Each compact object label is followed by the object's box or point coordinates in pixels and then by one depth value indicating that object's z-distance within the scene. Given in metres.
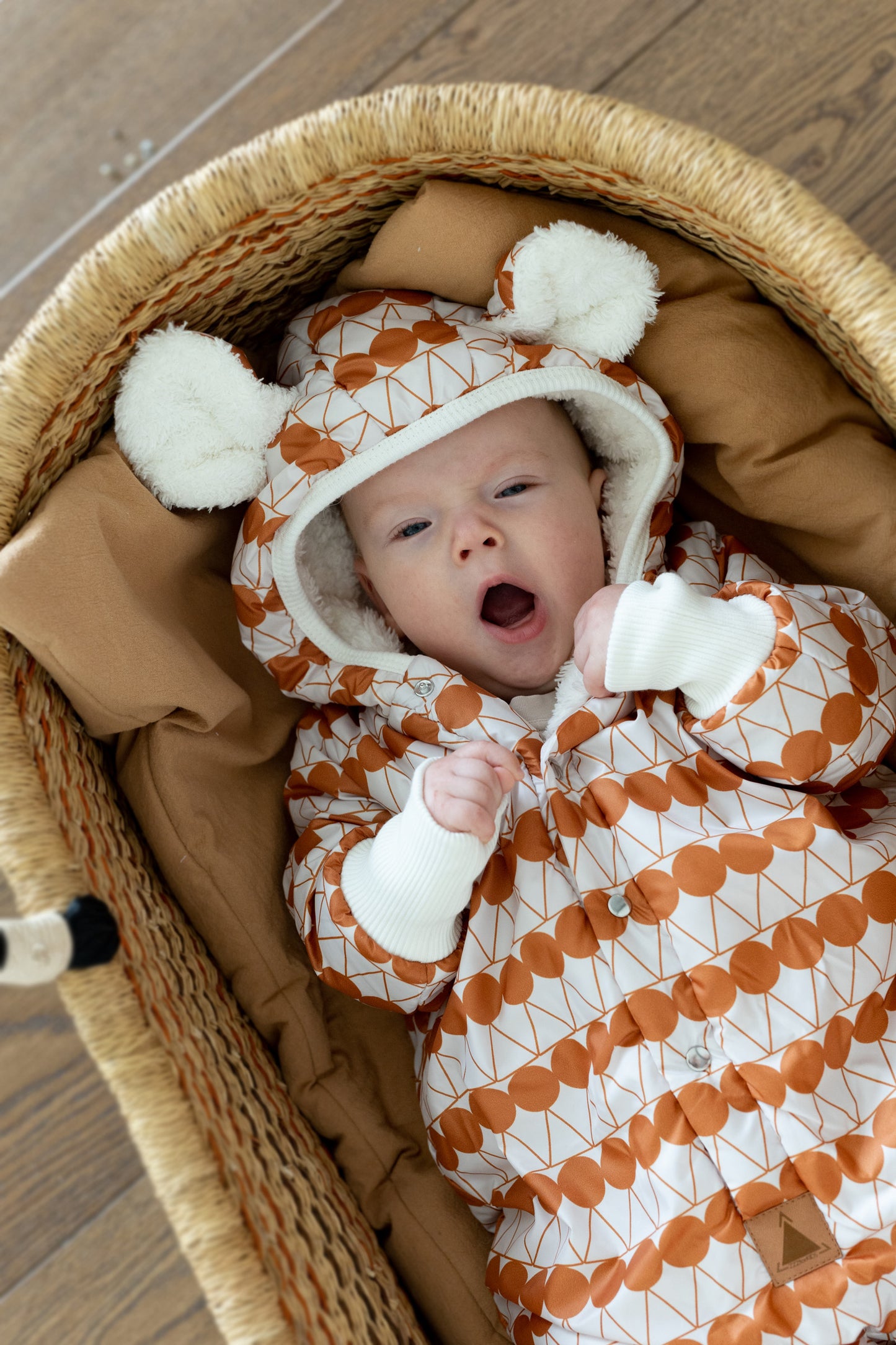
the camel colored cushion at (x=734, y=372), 1.06
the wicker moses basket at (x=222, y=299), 0.85
